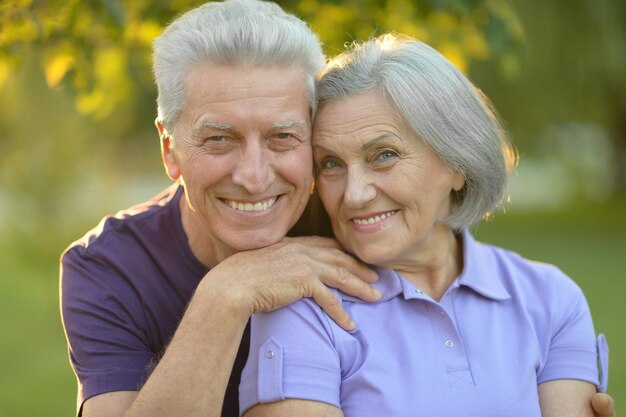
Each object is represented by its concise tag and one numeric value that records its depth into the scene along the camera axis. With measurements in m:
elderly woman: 2.54
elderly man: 2.51
